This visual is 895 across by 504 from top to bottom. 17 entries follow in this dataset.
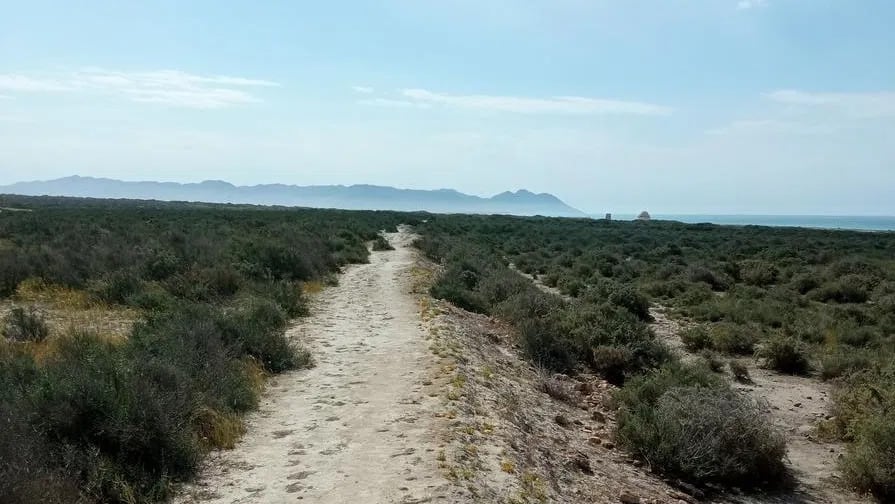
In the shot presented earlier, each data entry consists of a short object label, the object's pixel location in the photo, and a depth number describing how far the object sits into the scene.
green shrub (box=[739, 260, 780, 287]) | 27.64
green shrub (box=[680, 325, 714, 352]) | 16.27
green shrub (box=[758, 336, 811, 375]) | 14.20
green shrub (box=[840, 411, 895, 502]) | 7.61
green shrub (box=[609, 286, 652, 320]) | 19.84
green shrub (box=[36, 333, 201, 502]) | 5.40
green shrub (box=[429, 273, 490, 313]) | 18.55
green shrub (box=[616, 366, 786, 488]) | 7.97
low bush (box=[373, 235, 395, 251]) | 37.34
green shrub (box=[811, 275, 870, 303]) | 22.80
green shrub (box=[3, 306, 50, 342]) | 11.21
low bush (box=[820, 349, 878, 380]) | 13.18
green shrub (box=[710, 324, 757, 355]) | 16.00
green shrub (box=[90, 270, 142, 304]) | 15.62
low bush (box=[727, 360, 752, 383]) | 13.55
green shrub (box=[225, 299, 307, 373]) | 10.64
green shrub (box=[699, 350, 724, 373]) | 14.19
